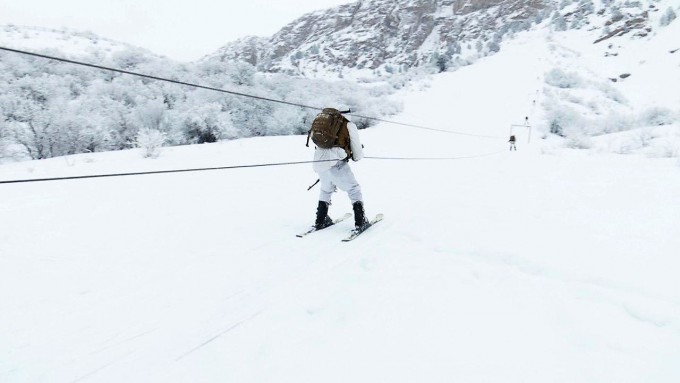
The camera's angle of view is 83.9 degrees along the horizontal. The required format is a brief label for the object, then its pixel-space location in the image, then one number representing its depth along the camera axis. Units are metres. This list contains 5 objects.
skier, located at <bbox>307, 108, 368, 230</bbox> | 4.53
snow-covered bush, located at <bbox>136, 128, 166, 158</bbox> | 8.80
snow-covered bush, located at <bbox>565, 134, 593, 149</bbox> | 12.87
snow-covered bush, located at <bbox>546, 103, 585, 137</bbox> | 17.03
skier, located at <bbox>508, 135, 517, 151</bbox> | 13.79
